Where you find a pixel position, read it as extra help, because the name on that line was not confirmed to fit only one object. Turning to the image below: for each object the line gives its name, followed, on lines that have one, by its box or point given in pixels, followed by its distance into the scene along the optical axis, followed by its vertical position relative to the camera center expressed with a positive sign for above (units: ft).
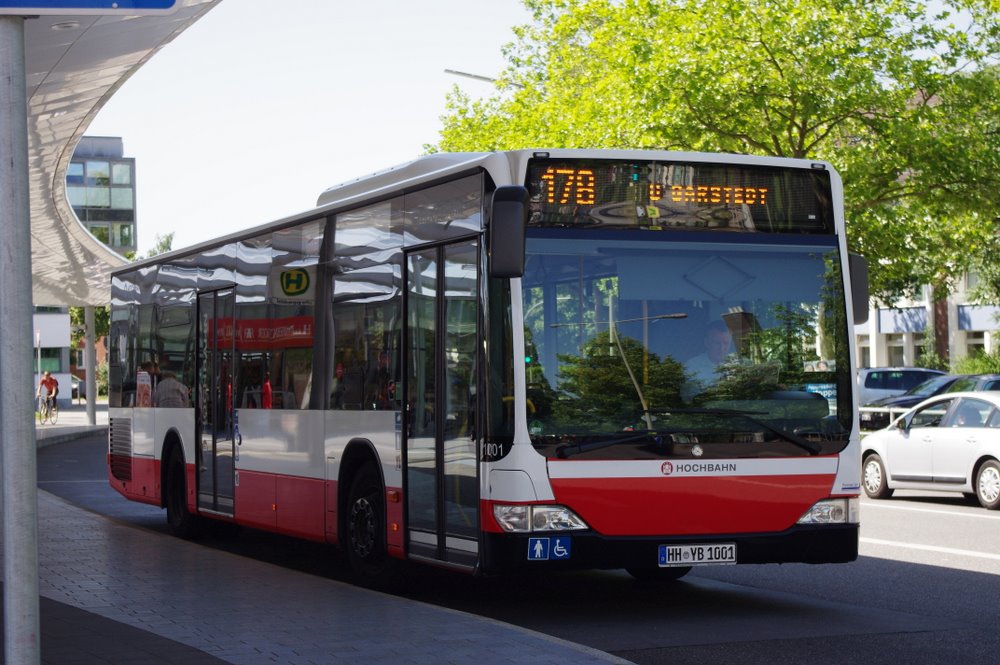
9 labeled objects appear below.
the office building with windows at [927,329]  216.13 +4.84
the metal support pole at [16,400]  14.60 -0.19
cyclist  191.72 -1.22
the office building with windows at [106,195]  287.28 +33.61
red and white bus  31.99 +0.09
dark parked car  106.11 -2.19
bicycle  196.51 -3.80
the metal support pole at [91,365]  180.45 +1.49
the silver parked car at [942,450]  64.95 -3.76
